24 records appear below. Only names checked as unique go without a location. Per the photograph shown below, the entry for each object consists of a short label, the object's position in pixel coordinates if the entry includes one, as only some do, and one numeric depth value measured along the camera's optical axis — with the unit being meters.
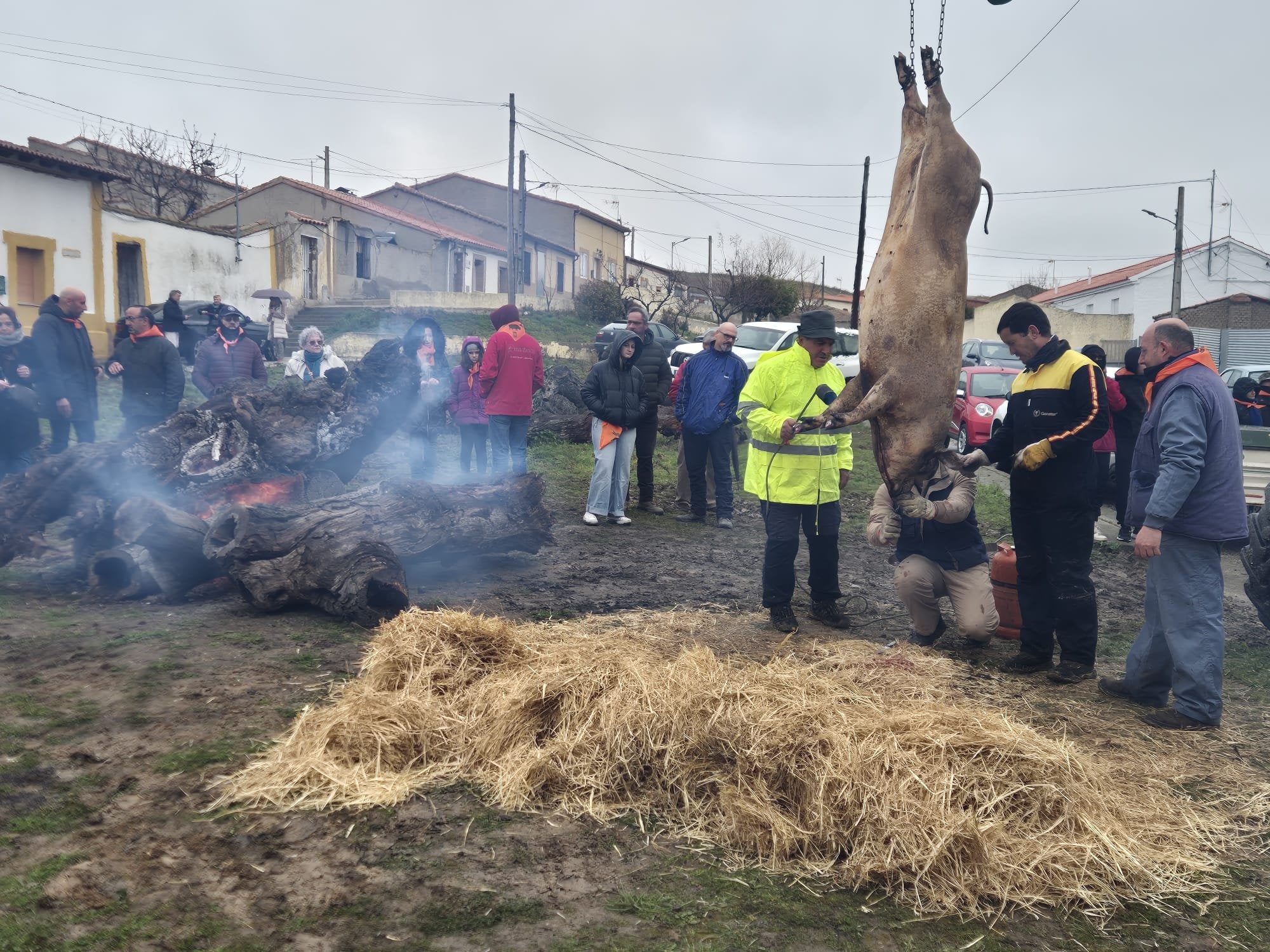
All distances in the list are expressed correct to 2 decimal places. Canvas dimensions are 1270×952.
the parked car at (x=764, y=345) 21.52
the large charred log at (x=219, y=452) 6.77
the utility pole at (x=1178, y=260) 33.72
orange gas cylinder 6.08
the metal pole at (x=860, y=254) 30.51
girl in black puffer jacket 9.41
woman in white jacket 10.55
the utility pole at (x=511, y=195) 31.40
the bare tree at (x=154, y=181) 36.16
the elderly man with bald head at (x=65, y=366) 9.19
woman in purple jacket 9.98
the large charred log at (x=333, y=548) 5.93
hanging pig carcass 5.09
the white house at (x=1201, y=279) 47.81
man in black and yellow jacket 5.11
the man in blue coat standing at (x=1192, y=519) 4.56
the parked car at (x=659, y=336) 22.88
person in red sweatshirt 9.41
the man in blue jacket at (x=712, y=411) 9.45
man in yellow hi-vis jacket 5.95
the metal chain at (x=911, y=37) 4.42
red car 14.99
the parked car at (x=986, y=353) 25.91
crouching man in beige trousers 5.56
